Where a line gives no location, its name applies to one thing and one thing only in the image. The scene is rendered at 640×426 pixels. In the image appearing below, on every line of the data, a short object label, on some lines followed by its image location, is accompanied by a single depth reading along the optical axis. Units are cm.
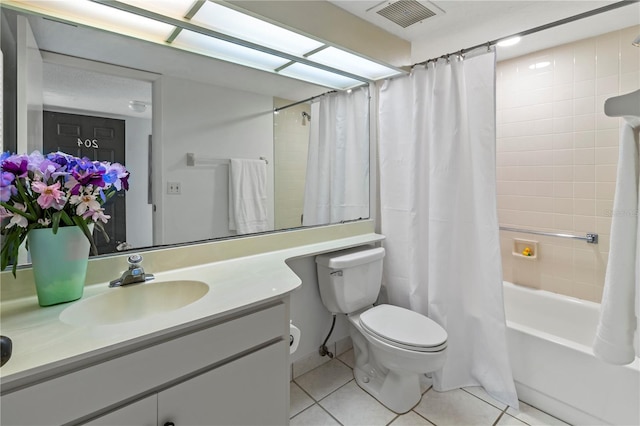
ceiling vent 165
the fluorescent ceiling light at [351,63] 181
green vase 95
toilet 152
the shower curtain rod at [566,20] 140
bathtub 140
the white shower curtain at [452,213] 171
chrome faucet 116
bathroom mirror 110
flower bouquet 90
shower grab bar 206
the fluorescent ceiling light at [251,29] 137
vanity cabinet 71
